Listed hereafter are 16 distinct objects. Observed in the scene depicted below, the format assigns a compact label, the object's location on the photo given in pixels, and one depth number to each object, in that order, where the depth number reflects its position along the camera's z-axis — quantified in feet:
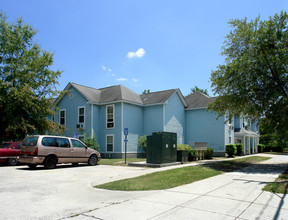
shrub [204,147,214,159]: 72.39
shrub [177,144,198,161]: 60.80
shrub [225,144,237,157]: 85.35
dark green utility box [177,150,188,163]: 56.26
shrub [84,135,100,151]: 78.99
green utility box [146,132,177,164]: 49.78
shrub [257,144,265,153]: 126.62
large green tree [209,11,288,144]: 49.83
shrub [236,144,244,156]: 95.30
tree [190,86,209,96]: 210.51
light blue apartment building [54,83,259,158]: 83.76
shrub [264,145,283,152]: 144.05
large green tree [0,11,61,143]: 70.44
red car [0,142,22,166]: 53.21
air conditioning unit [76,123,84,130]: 86.55
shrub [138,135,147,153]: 82.72
